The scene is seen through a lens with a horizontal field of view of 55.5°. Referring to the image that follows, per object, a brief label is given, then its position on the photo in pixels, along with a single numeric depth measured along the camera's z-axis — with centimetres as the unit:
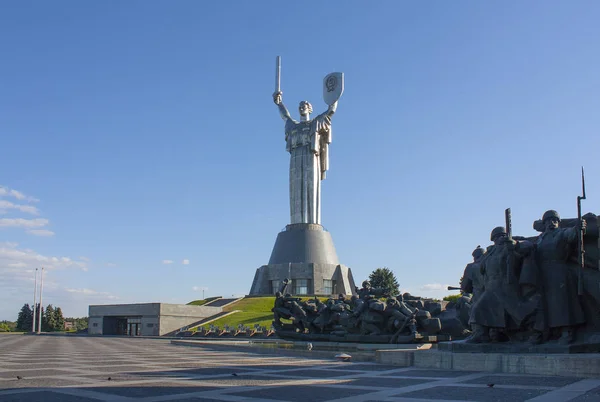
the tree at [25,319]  5916
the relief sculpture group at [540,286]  1031
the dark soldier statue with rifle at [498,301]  1080
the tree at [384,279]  5661
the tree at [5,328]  5612
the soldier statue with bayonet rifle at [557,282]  1030
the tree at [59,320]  5915
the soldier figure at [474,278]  1222
